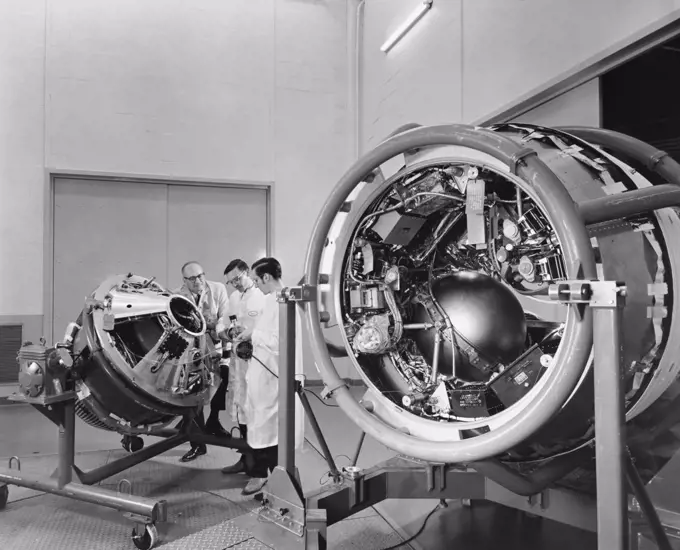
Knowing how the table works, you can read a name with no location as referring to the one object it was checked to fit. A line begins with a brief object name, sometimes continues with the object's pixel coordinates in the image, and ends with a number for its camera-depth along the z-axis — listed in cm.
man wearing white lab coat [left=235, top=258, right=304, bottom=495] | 311
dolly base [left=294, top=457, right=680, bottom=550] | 168
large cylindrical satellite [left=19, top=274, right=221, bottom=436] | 248
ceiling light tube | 435
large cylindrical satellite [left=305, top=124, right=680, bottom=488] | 125
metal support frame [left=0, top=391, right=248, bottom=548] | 225
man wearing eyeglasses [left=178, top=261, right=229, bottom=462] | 335
